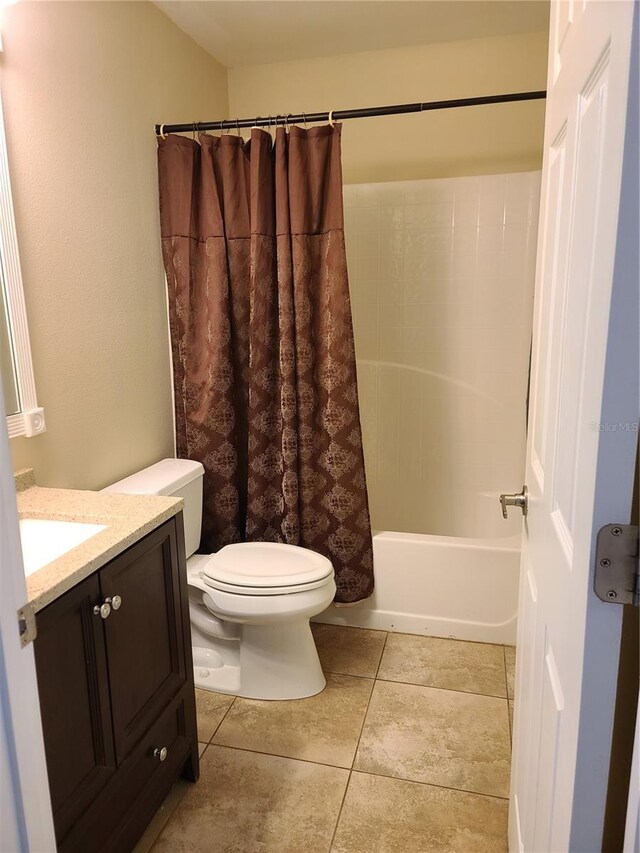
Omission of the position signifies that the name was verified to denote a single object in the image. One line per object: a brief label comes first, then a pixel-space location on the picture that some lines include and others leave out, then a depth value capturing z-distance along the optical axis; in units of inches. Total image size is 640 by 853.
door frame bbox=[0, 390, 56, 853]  27.2
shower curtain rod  78.3
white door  24.3
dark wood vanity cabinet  44.5
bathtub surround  107.7
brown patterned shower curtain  83.8
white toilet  74.6
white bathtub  88.7
